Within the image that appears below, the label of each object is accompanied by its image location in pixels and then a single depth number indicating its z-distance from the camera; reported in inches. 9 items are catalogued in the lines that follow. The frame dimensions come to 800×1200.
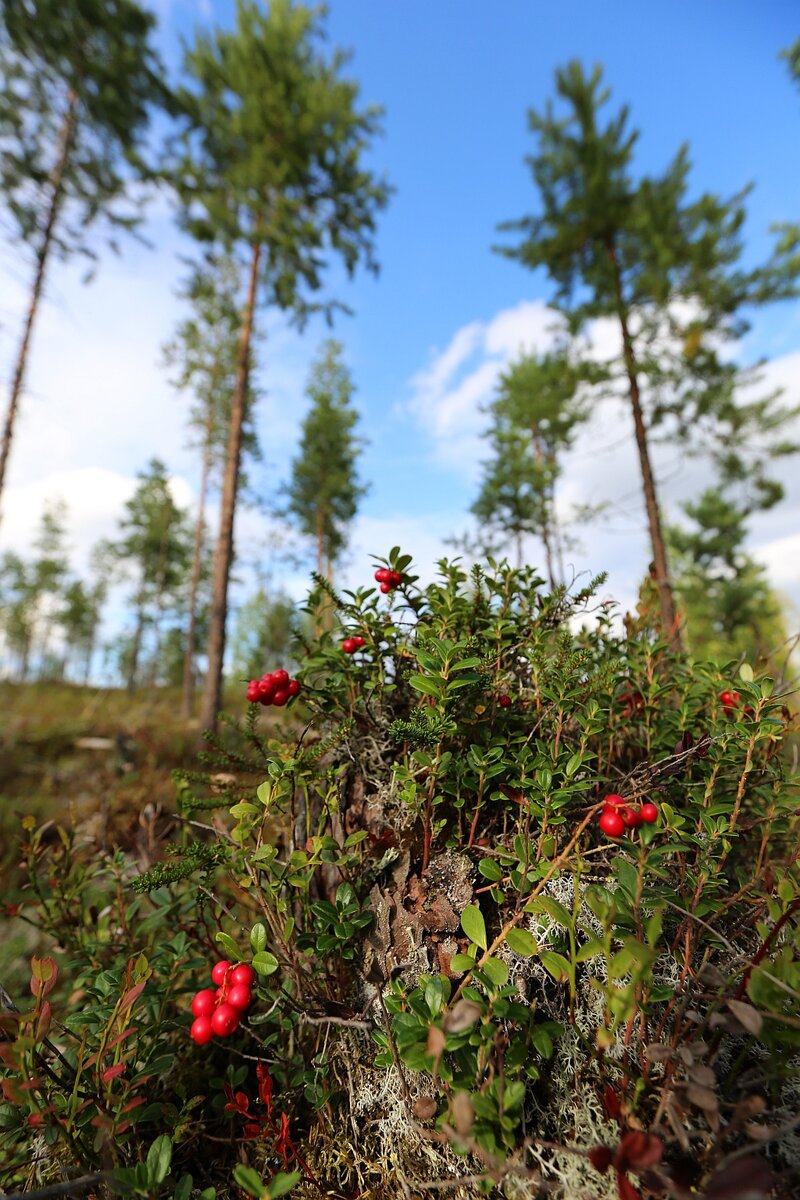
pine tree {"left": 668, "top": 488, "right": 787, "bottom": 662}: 745.0
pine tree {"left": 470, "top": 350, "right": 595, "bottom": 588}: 637.9
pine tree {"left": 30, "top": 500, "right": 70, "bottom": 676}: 1234.0
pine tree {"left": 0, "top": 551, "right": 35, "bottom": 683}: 1461.6
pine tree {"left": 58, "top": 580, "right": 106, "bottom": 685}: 1323.8
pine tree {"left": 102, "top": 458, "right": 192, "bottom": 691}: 884.6
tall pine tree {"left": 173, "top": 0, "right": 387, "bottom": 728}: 339.0
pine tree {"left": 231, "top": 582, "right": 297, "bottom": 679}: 946.6
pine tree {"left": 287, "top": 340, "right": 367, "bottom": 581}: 703.7
